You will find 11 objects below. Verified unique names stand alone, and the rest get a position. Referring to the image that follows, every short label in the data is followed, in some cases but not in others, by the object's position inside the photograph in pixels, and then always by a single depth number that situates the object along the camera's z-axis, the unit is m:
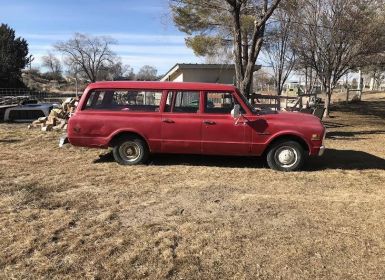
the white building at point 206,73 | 28.72
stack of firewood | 15.33
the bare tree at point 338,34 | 20.66
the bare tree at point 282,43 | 23.17
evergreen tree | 57.88
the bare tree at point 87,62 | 85.74
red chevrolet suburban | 8.86
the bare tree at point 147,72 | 108.12
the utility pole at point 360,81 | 40.83
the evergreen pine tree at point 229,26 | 14.80
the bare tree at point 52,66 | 110.50
